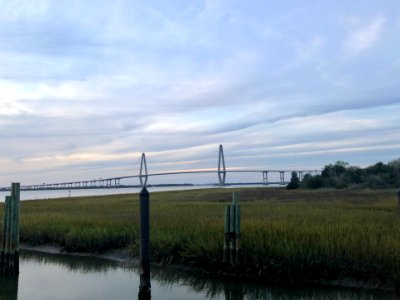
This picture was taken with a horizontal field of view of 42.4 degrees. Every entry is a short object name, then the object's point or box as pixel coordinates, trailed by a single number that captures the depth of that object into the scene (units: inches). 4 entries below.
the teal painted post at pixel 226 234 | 411.2
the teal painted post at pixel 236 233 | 409.7
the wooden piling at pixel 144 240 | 396.8
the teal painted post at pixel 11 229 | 449.4
